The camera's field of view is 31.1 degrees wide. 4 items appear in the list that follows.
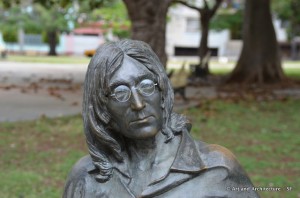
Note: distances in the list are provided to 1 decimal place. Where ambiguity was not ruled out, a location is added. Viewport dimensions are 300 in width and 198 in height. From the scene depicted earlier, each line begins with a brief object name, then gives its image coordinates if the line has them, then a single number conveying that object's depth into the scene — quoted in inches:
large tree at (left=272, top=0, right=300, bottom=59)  1265.0
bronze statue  75.5
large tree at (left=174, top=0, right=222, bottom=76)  866.1
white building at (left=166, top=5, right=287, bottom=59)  2036.2
